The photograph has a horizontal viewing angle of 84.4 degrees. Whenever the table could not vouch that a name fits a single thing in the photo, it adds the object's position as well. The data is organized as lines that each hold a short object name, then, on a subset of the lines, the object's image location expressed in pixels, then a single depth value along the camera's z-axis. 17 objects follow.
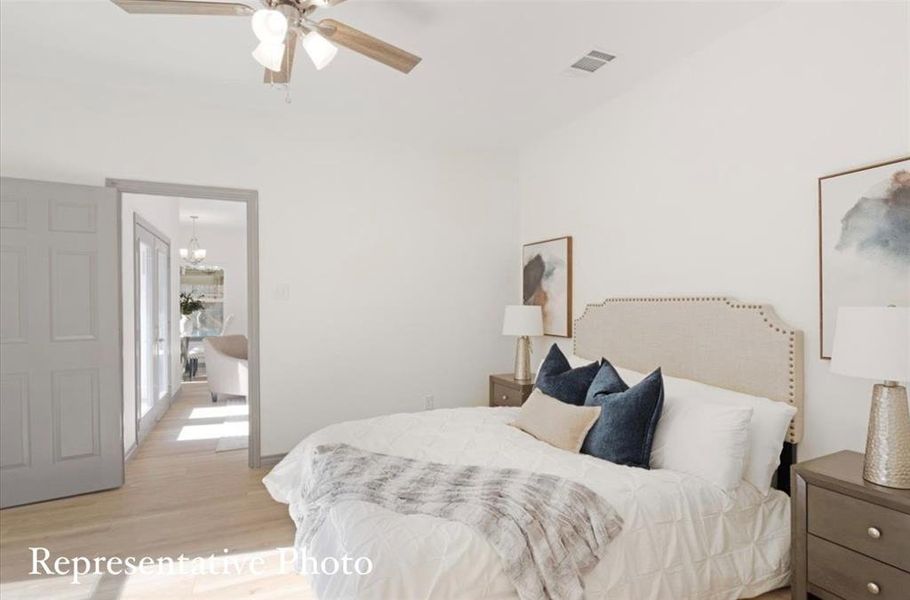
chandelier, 8.15
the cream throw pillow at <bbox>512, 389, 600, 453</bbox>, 2.41
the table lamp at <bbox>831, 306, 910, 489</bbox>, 1.66
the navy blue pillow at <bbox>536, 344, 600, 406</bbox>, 2.75
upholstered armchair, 5.91
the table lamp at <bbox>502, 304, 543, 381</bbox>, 3.97
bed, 1.53
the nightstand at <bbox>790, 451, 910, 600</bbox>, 1.65
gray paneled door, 3.04
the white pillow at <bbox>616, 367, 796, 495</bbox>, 2.14
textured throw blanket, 1.60
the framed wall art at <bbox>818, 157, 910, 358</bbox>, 1.94
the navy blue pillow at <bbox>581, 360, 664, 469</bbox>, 2.23
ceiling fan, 1.75
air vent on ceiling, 2.82
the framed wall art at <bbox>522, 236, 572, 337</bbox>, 3.94
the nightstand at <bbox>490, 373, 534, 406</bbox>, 3.75
